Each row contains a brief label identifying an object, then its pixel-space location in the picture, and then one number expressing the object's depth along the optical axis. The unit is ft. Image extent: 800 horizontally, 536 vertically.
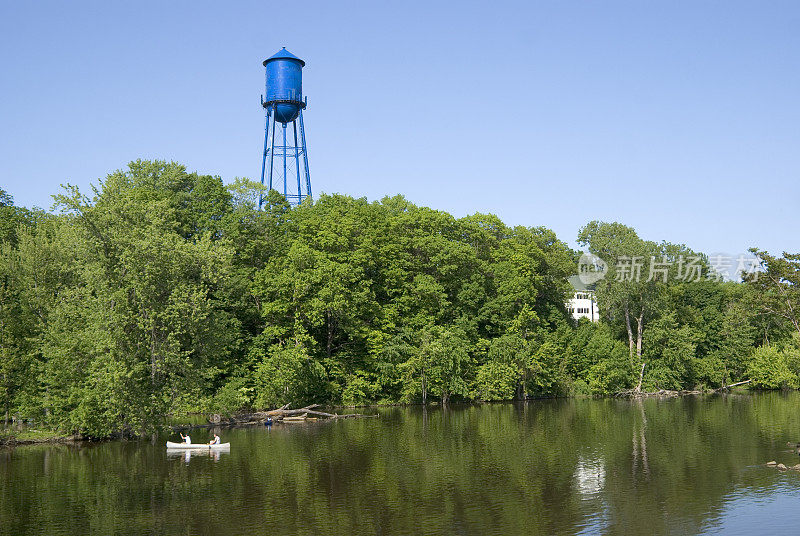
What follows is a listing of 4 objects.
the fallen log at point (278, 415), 223.71
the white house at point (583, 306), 539.86
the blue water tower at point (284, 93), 298.15
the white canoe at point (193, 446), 166.40
